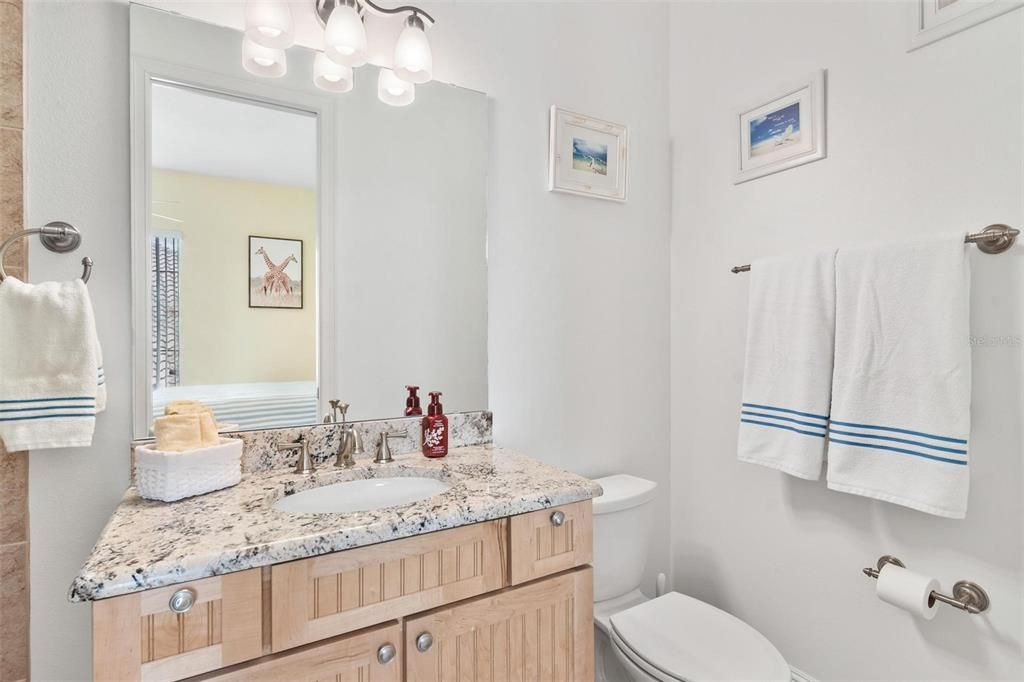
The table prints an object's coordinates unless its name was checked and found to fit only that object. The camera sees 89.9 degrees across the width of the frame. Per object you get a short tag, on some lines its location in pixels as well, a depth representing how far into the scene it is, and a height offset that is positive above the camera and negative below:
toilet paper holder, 1.21 -0.62
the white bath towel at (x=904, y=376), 1.18 -0.09
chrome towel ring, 1.08 +0.22
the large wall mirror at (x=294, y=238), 1.19 +0.26
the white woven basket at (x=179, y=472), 0.98 -0.26
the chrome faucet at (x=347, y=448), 1.28 -0.28
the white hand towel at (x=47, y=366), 1.00 -0.05
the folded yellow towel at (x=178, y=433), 1.02 -0.19
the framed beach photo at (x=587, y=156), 1.72 +0.64
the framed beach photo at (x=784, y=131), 1.54 +0.66
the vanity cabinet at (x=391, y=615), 0.75 -0.47
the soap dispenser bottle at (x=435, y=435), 1.38 -0.26
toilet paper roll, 1.22 -0.62
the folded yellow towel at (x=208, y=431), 1.06 -0.19
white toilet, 1.26 -0.81
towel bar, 1.16 +0.23
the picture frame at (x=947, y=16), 1.19 +0.78
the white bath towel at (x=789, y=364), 1.44 -0.08
